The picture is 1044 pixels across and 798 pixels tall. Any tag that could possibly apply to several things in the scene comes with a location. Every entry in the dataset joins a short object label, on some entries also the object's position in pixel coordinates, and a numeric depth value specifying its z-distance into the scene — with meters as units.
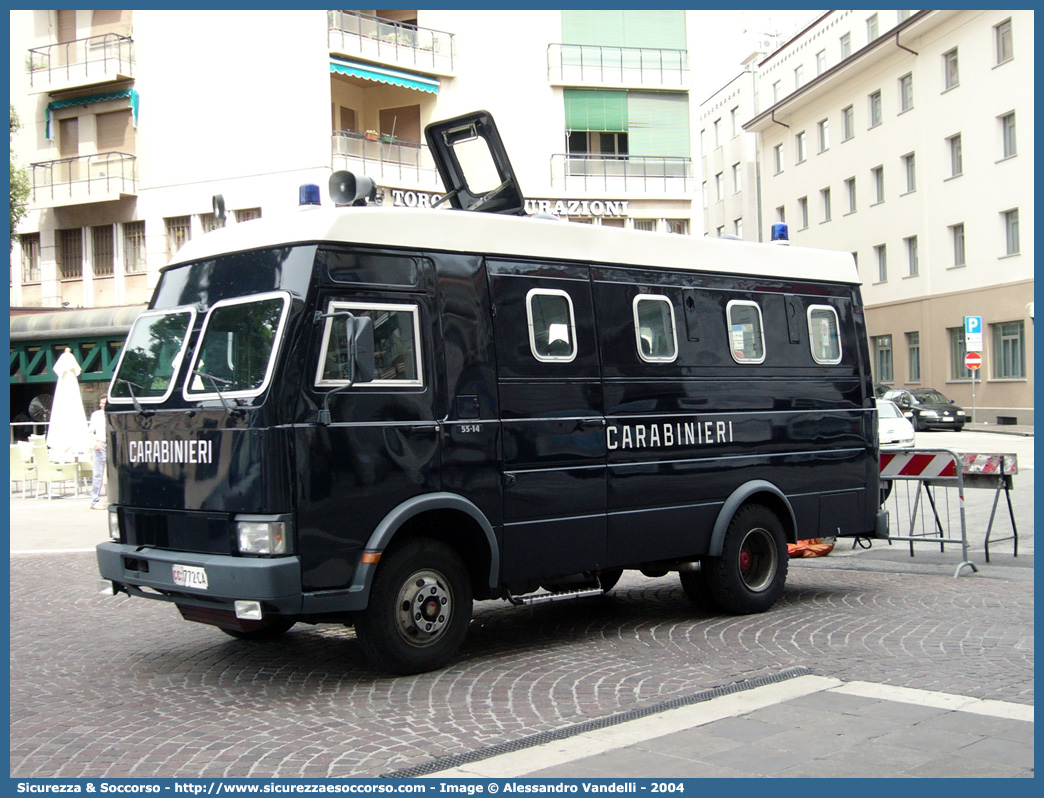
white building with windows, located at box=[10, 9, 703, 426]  31.84
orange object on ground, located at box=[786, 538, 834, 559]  12.48
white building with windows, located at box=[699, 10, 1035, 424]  39.00
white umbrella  20.11
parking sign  35.66
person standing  18.71
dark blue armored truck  6.62
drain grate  5.16
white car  24.28
